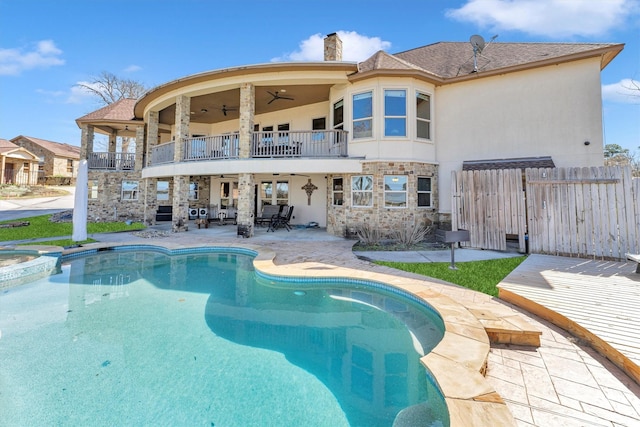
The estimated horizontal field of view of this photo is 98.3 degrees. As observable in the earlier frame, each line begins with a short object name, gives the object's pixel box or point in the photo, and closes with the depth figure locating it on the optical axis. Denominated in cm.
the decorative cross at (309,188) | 1584
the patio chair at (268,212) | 1527
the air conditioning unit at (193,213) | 1848
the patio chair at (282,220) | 1445
